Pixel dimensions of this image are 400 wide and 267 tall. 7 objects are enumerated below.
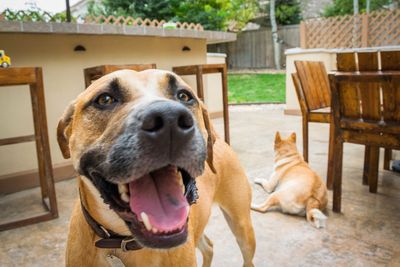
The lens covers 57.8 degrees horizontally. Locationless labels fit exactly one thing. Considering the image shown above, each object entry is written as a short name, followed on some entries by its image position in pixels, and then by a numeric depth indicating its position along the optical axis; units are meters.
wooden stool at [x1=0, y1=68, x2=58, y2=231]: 2.57
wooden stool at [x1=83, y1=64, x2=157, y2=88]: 2.85
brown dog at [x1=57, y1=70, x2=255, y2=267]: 1.03
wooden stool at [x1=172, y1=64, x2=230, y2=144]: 4.07
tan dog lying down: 2.65
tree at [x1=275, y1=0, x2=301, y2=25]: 19.12
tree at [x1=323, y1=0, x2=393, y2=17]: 17.13
